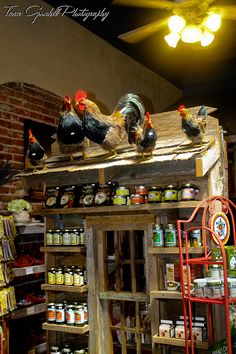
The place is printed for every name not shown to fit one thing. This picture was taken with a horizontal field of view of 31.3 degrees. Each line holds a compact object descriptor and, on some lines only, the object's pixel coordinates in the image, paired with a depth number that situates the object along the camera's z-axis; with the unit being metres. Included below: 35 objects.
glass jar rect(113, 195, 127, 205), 3.55
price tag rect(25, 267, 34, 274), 4.33
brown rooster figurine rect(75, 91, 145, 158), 3.50
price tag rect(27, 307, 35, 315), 4.35
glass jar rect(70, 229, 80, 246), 3.86
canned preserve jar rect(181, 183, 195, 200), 3.25
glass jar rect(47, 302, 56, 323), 3.89
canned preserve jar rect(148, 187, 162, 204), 3.38
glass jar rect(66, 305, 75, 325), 3.80
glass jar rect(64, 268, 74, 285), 3.81
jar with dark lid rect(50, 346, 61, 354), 3.99
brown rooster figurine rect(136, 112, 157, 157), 3.29
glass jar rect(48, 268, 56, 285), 3.91
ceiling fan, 3.59
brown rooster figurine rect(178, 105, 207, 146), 3.15
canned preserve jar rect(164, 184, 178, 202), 3.31
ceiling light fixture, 3.73
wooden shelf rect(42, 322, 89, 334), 3.71
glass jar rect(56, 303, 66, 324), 3.85
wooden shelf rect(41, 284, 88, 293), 3.73
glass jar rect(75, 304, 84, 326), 3.78
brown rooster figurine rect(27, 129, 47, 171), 3.97
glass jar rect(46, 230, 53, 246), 3.95
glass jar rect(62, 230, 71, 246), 3.89
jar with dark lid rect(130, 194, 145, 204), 3.46
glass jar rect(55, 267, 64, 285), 3.87
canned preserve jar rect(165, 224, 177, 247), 3.32
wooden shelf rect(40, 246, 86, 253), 3.80
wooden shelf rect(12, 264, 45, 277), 4.18
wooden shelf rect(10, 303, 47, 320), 4.21
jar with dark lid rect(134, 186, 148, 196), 3.50
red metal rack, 2.61
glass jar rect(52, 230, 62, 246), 3.91
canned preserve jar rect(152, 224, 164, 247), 3.37
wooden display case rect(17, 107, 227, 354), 3.42
